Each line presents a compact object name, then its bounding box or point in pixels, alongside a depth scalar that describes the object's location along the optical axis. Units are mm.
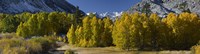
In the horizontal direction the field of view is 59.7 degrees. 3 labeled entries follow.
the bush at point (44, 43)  40404
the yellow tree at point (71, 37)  52717
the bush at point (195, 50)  32204
